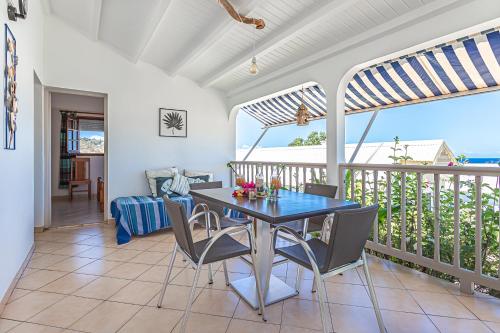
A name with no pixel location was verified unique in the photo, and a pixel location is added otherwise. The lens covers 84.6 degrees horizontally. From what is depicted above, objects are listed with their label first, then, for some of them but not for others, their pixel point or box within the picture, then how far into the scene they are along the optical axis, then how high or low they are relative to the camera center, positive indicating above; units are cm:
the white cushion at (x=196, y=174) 494 -20
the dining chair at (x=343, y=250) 147 -49
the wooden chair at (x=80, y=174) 671 -29
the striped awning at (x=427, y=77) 265 +105
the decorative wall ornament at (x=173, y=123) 484 +73
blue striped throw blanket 359 -74
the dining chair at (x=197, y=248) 163 -59
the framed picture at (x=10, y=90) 199 +55
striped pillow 446 -36
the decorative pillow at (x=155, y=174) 448 -19
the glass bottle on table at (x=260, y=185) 235 -19
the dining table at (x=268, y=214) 174 -32
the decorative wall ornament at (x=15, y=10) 206 +118
